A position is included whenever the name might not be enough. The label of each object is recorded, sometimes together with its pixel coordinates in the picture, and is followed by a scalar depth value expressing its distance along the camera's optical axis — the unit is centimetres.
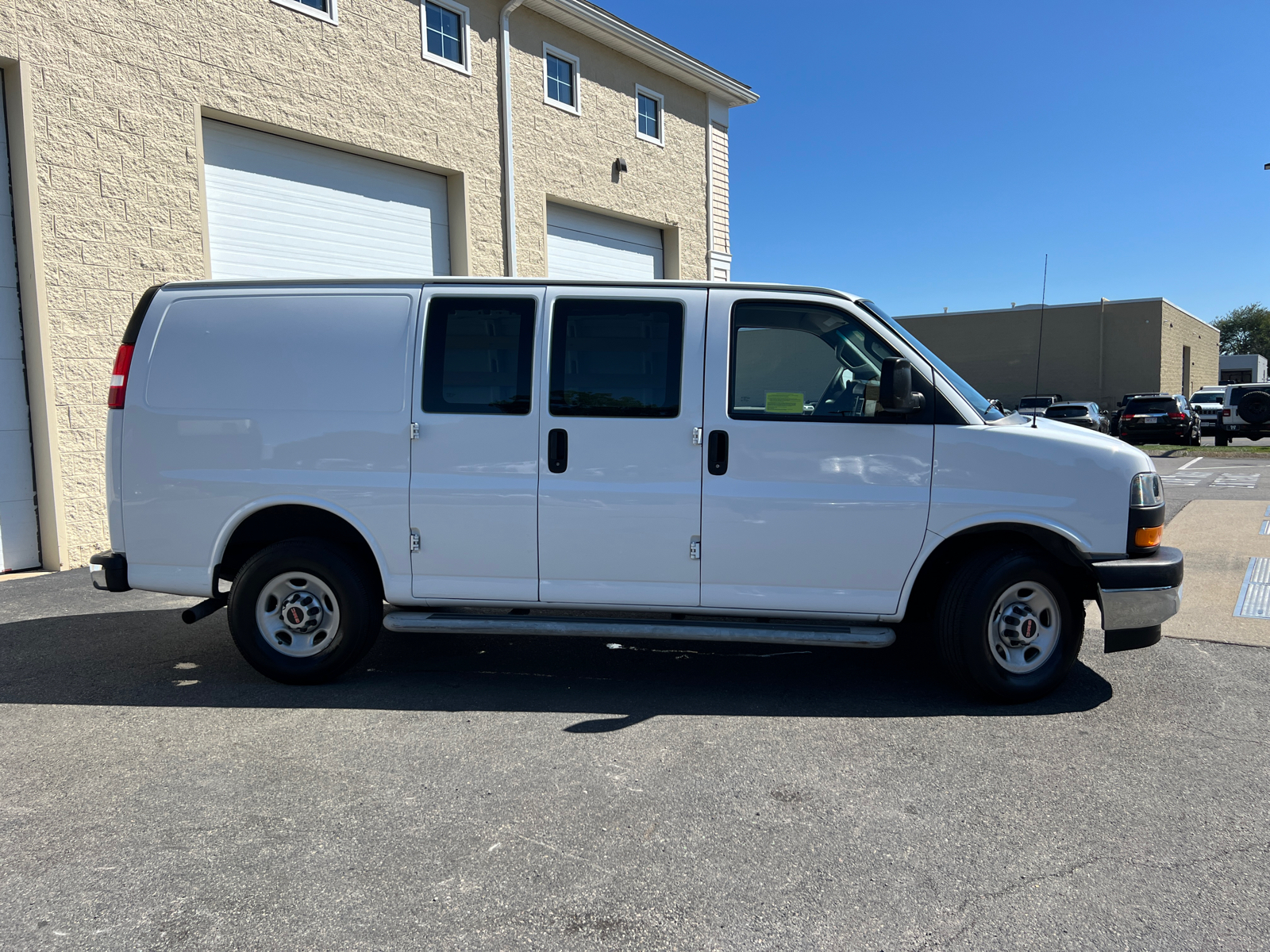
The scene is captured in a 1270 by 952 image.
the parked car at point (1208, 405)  2964
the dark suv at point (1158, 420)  2459
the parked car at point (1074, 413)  2320
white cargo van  445
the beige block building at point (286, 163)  793
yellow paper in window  456
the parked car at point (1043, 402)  2388
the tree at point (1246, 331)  9125
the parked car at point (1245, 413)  2361
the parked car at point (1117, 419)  2564
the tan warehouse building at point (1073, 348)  4394
